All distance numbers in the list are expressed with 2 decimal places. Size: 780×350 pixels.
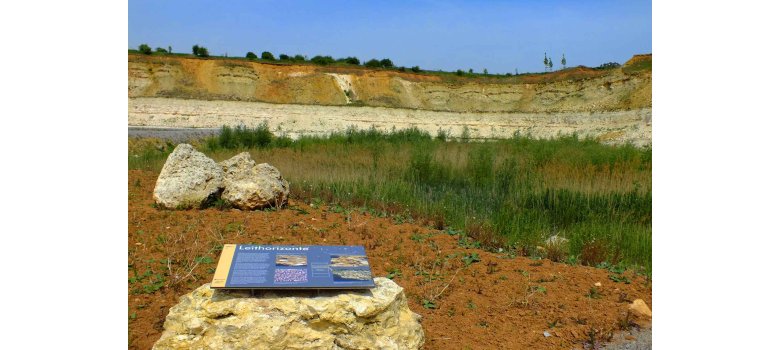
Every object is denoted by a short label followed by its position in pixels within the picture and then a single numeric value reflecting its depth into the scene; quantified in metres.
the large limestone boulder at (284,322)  3.94
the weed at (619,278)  6.24
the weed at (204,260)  6.18
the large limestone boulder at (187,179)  8.32
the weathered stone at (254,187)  8.36
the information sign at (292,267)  4.05
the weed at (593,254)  7.06
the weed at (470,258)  6.56
